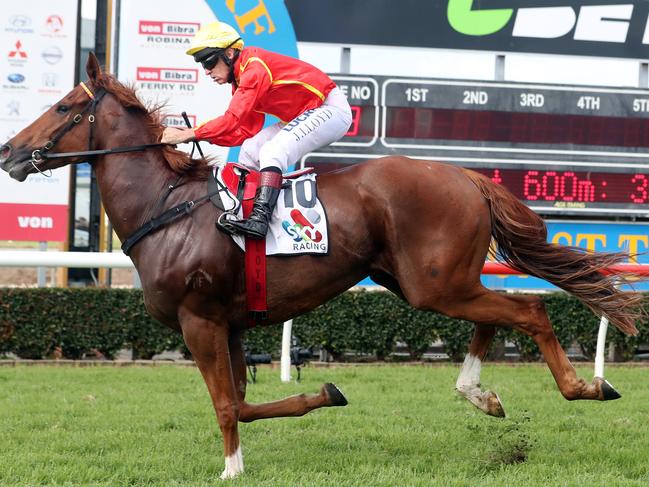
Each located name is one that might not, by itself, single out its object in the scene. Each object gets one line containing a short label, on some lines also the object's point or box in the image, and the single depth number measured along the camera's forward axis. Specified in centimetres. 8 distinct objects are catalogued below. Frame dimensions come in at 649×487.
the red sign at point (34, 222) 1736
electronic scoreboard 1739
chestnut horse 778
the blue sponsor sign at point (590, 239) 1778
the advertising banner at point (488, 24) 1825
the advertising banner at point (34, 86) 1736
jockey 778
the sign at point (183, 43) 1753
